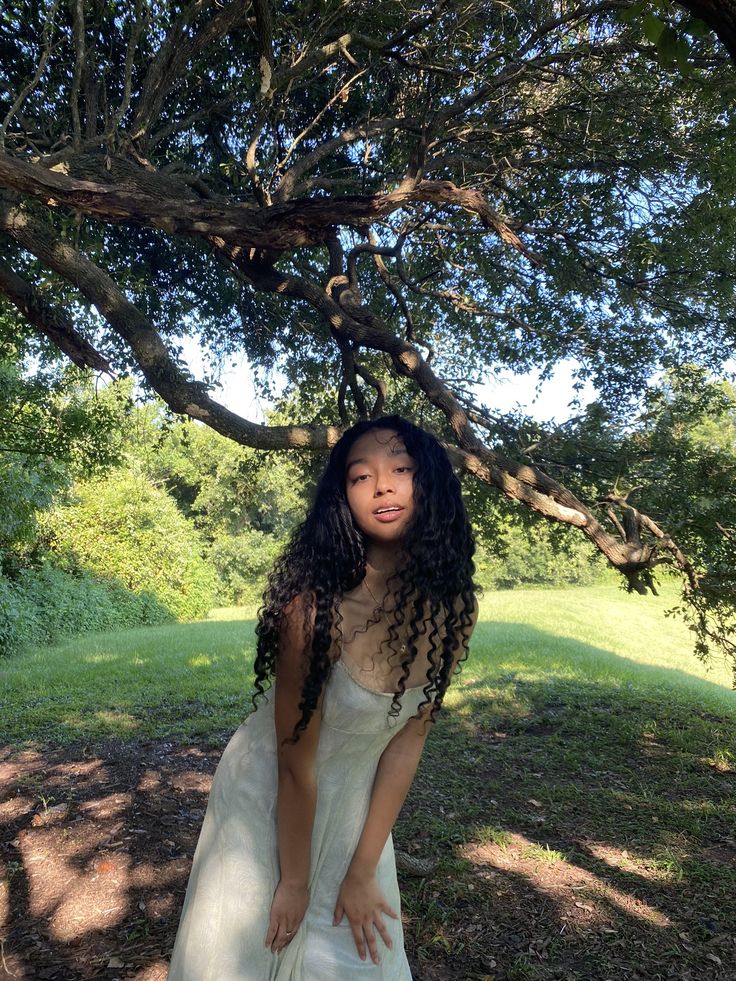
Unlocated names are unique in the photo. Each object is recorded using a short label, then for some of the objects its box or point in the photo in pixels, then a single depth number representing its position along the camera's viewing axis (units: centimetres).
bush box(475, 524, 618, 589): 2188
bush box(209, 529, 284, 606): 2509
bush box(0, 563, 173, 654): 1368
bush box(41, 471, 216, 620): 1714
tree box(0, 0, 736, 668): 434
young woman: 169
